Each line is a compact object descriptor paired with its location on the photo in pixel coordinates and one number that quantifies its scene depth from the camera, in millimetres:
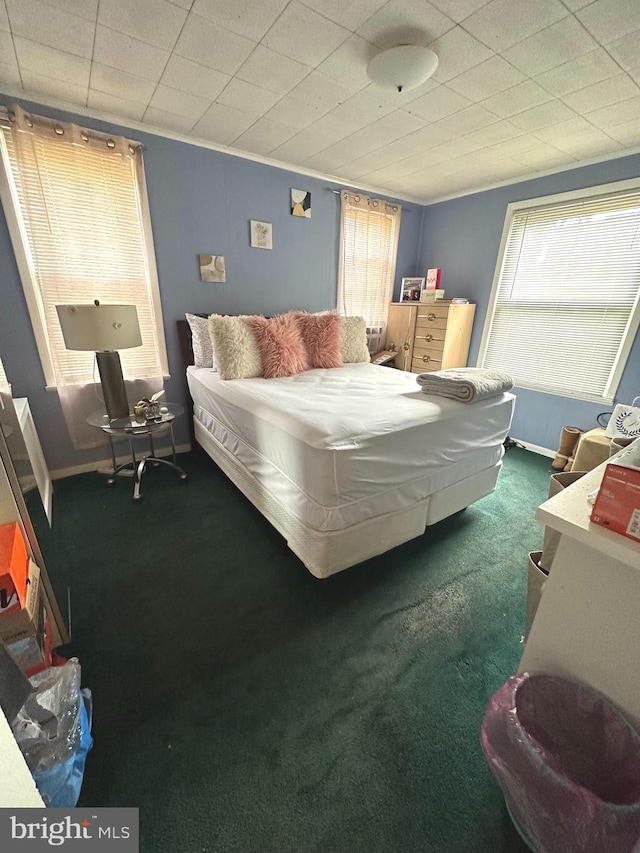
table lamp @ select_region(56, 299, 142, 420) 1883
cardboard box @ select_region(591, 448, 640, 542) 621
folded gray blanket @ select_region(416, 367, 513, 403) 1777
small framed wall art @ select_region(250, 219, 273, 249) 2863
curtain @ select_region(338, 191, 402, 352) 3367
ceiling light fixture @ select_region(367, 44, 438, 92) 1497
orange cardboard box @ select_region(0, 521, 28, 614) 895
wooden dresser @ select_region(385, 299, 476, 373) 3385
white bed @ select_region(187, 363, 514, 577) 1397
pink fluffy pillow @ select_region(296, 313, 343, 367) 2727
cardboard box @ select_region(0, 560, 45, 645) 935
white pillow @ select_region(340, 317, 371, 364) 2986
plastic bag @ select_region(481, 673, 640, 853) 626
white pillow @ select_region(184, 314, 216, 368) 2606
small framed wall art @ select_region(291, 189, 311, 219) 2999
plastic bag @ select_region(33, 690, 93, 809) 809
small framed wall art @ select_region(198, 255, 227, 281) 2709
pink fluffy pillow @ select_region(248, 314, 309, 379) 2426
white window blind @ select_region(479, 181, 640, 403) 2576
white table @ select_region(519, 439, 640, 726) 666
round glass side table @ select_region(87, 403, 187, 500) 2125
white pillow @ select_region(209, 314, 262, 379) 2312
